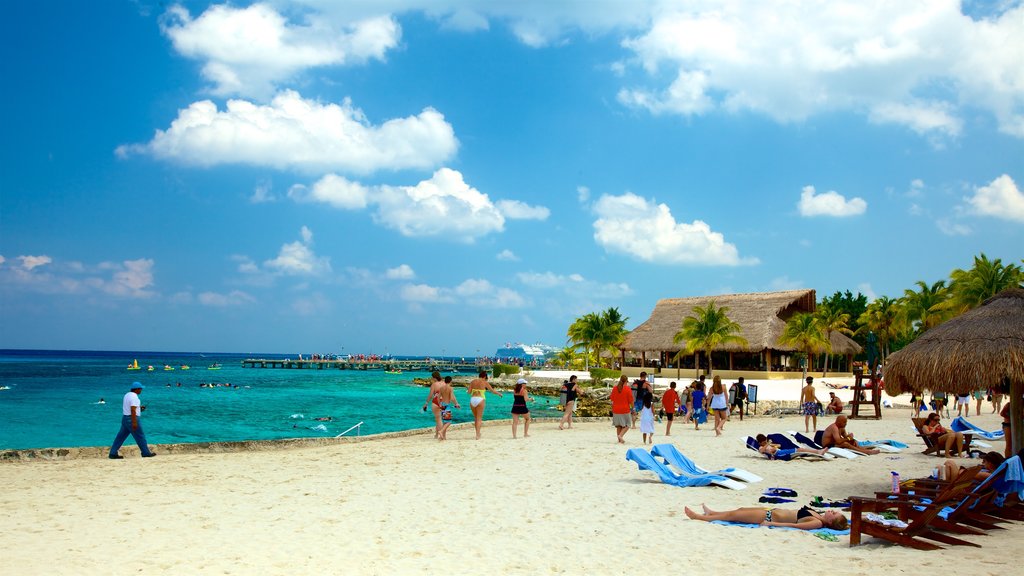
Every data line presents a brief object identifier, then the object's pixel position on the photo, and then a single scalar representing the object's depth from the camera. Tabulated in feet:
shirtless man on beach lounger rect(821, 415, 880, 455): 42.37
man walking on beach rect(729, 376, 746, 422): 71.88
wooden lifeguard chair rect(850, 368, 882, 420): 72.52
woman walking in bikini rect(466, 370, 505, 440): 50.14
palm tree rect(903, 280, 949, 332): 149.60
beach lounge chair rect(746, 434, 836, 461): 40.75
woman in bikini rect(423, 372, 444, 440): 48.47
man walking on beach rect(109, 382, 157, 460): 42.01
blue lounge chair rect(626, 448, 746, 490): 32.01
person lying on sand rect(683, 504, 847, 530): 23.79
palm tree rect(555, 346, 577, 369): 229.66
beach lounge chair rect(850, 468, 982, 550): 21.68
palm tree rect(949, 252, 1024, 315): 124.36
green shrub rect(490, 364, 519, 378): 226.79
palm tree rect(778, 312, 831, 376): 139.13
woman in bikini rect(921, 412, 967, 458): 41.04
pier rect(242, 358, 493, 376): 344.71
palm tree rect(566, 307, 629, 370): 181.57
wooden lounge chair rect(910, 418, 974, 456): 41.98
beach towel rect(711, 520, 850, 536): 23.08
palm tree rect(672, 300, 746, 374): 146.72
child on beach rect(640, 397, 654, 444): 48.03
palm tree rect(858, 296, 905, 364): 162.81
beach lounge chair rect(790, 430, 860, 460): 41.06
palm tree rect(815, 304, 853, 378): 160.04
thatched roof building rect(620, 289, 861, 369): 150.00
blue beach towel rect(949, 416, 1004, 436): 48.16
